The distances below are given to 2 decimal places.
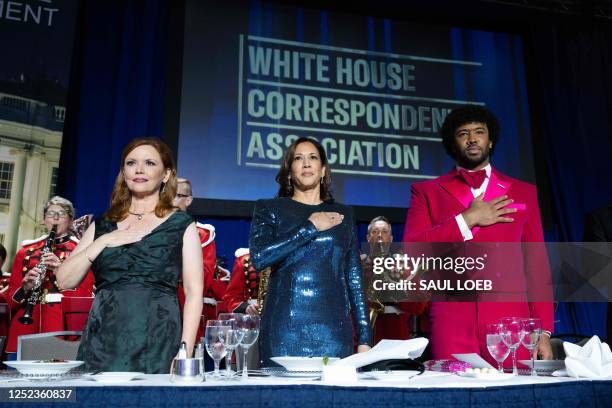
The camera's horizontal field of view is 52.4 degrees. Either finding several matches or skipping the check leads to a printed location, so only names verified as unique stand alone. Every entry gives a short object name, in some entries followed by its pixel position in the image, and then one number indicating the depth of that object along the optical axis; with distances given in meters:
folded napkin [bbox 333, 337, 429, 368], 1.36
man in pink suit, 2.06
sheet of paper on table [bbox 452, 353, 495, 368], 1.53
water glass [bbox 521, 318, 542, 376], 1.59
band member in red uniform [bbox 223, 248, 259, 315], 4.00
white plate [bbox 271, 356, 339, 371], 1.44
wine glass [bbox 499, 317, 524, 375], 1.58
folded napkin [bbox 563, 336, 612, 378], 1.45
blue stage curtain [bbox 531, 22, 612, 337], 6.04
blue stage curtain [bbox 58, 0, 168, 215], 4.99
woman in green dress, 1.88
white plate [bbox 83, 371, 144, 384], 1.26
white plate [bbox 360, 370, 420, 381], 1.33
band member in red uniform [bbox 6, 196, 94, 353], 3.87
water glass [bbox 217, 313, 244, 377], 1.48
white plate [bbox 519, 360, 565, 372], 1.64
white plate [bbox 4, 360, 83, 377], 1.34
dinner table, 1.17
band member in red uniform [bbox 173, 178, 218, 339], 4.05
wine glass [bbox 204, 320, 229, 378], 1.47
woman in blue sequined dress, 2.01
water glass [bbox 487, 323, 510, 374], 1.60
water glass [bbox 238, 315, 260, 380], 1.49
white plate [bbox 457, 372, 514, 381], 1.38
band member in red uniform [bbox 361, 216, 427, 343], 3.84
